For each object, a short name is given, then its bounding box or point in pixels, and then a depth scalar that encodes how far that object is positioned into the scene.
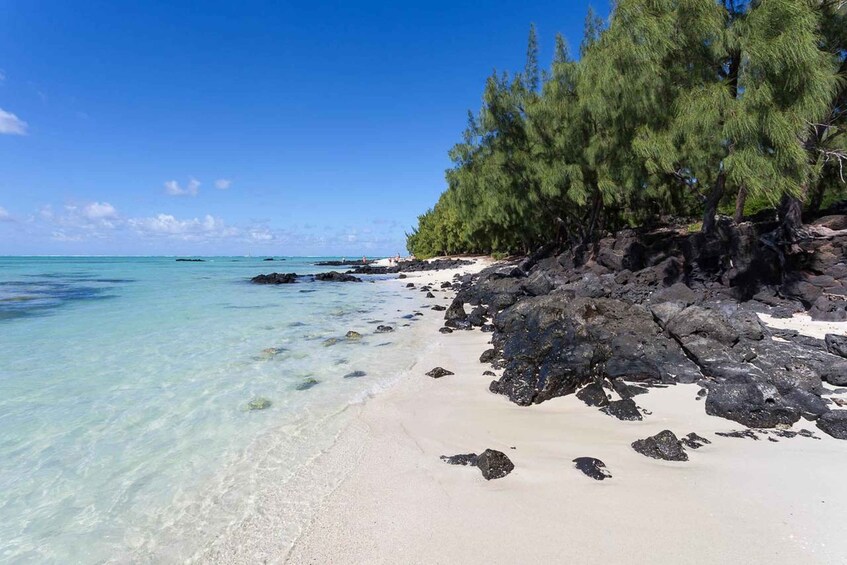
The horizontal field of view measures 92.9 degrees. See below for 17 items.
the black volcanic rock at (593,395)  6.64
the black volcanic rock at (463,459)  4.94
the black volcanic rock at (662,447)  4.76
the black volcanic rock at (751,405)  5.50
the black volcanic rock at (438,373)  8.71
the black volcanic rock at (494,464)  4.58
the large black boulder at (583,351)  7.32
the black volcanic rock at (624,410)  6.04
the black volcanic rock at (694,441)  5.09
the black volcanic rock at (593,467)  4.45
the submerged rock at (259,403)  7.30
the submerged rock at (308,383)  8.35
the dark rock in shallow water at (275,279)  41.58
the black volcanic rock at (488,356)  9.59
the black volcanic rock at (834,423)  5.11
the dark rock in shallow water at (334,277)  42.79
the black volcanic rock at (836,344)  7.85
